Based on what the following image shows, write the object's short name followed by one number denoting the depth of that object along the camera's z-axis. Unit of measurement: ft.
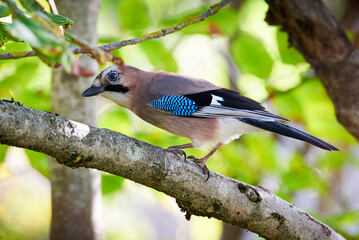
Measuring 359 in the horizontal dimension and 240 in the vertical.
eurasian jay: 19.56
